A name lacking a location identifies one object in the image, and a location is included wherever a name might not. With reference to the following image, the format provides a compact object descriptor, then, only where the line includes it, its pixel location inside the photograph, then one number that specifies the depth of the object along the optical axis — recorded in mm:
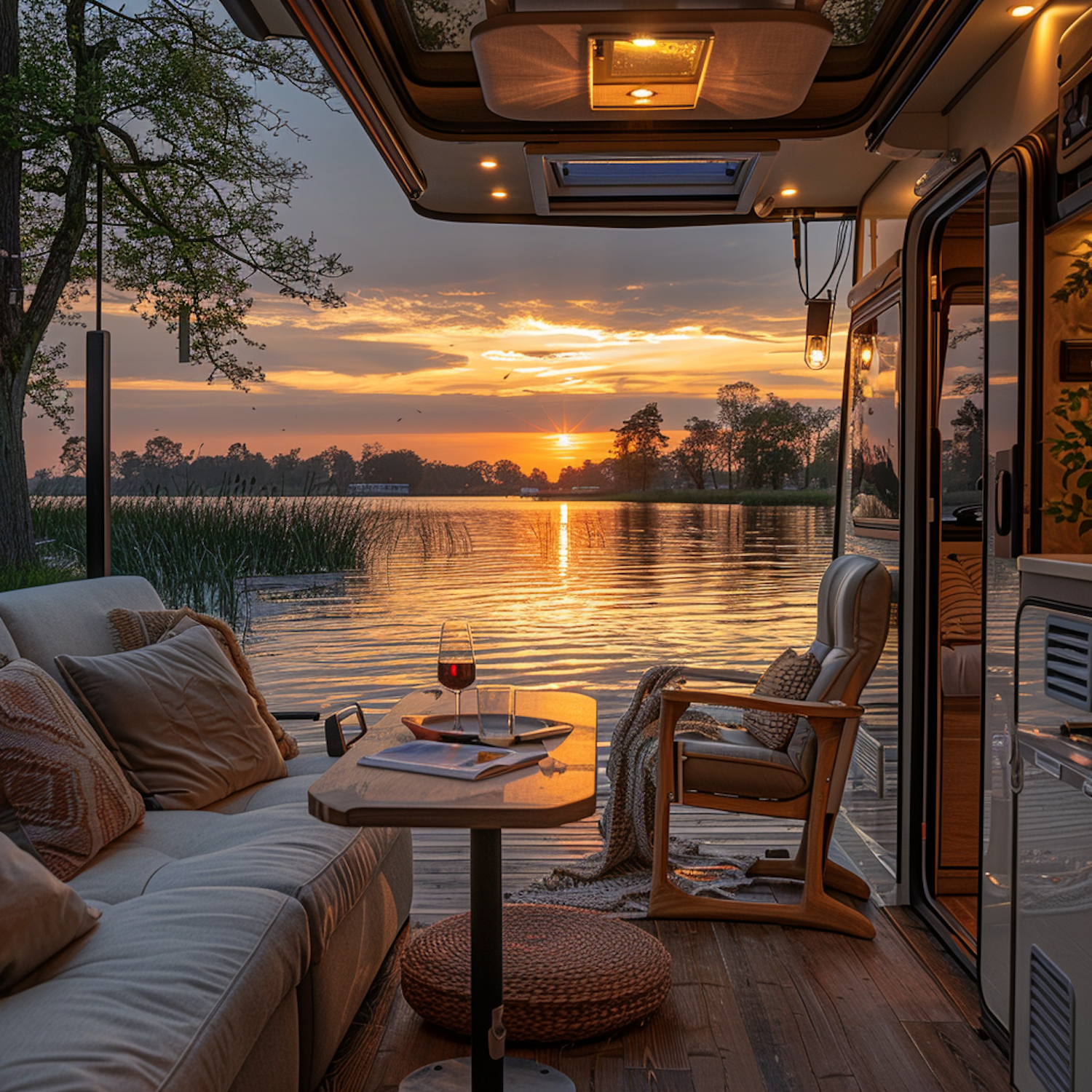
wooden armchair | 2699
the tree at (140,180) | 4348
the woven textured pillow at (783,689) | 2869
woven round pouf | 2055
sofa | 1197
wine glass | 1901
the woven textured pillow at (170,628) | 2605
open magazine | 1552
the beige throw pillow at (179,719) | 2268
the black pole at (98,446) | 3465
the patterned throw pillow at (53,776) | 1811
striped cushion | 2814
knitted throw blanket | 2867
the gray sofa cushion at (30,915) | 1330
